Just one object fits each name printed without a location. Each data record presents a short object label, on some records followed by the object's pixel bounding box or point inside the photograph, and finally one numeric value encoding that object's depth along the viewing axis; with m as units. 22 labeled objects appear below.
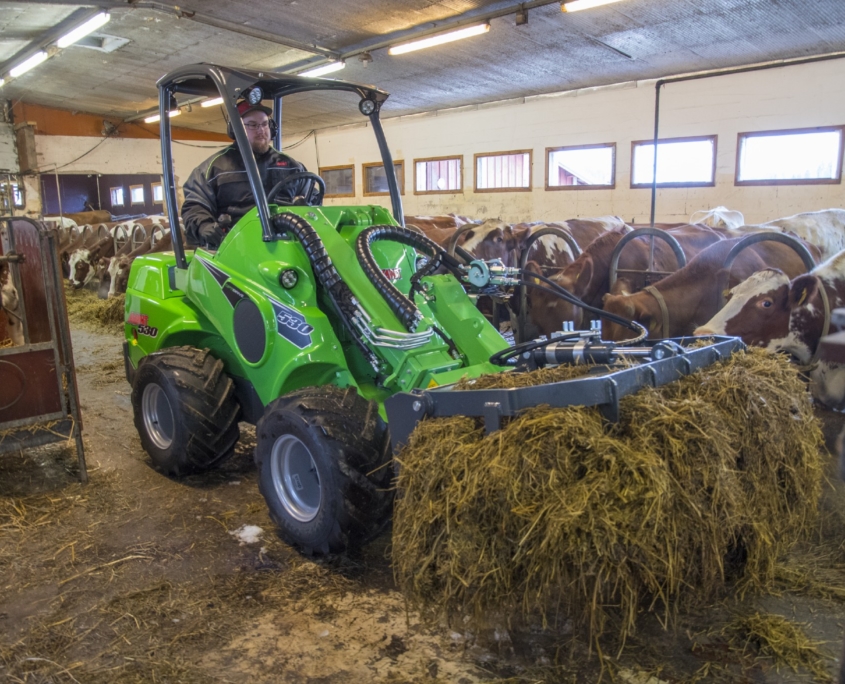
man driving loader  4.28
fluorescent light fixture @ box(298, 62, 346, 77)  13.42
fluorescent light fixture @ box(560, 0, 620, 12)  9.04
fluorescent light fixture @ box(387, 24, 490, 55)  10.62
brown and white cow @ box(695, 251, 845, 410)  4.77
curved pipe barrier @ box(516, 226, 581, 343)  6.87
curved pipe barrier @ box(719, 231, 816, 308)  5.03
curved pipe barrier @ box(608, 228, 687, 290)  6.30
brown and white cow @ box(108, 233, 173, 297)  12.33
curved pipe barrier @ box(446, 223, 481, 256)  9.30
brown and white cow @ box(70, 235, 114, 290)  14.60
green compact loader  2.75
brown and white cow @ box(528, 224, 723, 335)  7.16
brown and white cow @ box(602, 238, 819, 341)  5.79
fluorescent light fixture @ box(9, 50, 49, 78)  13.86
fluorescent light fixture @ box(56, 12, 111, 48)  11.21
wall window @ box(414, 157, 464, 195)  17.08
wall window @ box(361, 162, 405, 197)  19.22
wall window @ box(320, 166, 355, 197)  20.05
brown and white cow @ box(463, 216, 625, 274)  8.72
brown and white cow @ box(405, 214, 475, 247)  10.93
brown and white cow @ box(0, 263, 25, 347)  4.62
